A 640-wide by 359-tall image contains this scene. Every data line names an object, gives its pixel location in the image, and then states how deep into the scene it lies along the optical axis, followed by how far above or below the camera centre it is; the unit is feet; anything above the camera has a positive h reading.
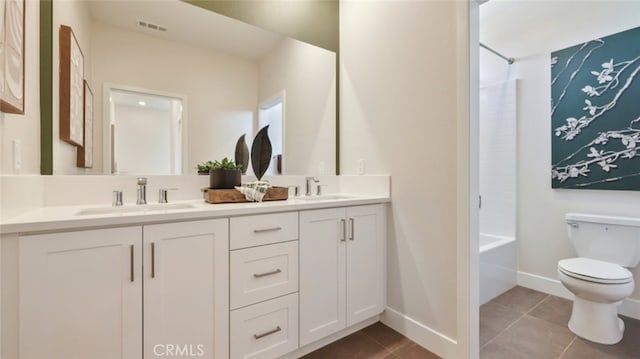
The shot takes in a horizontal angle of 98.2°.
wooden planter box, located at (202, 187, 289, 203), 4.98 -0.29
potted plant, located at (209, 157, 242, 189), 5.37 +0.07
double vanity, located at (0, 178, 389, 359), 2.98 -1.36
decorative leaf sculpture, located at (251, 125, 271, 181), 6.11 +0.57
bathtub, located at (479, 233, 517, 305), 7.31 -2.42
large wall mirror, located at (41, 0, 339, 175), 4.69 +2.04
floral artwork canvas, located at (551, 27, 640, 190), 6.52 +1.66
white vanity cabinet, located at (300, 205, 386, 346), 5.01 -1.74
